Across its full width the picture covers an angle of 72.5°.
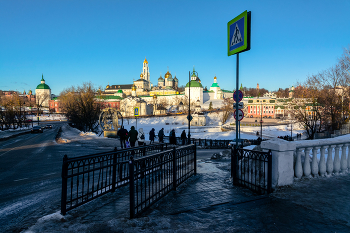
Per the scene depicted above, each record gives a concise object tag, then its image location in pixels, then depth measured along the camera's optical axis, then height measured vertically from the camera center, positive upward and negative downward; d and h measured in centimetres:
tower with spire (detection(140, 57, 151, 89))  19512 +3217
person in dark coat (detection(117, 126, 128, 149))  1809 -180
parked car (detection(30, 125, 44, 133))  4008 -321
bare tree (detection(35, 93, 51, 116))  15550 +951
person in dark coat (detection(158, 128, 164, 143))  2426 -259
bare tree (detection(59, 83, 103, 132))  3822 +28
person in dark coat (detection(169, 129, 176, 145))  1980 -231
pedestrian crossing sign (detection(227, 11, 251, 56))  641 +215
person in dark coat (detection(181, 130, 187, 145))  2370 -274
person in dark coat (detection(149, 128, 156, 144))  2395 -248
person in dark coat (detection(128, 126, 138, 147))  1675 -174
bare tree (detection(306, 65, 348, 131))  2543 +142
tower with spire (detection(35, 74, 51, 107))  15825 +1308
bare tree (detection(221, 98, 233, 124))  7448 +4
